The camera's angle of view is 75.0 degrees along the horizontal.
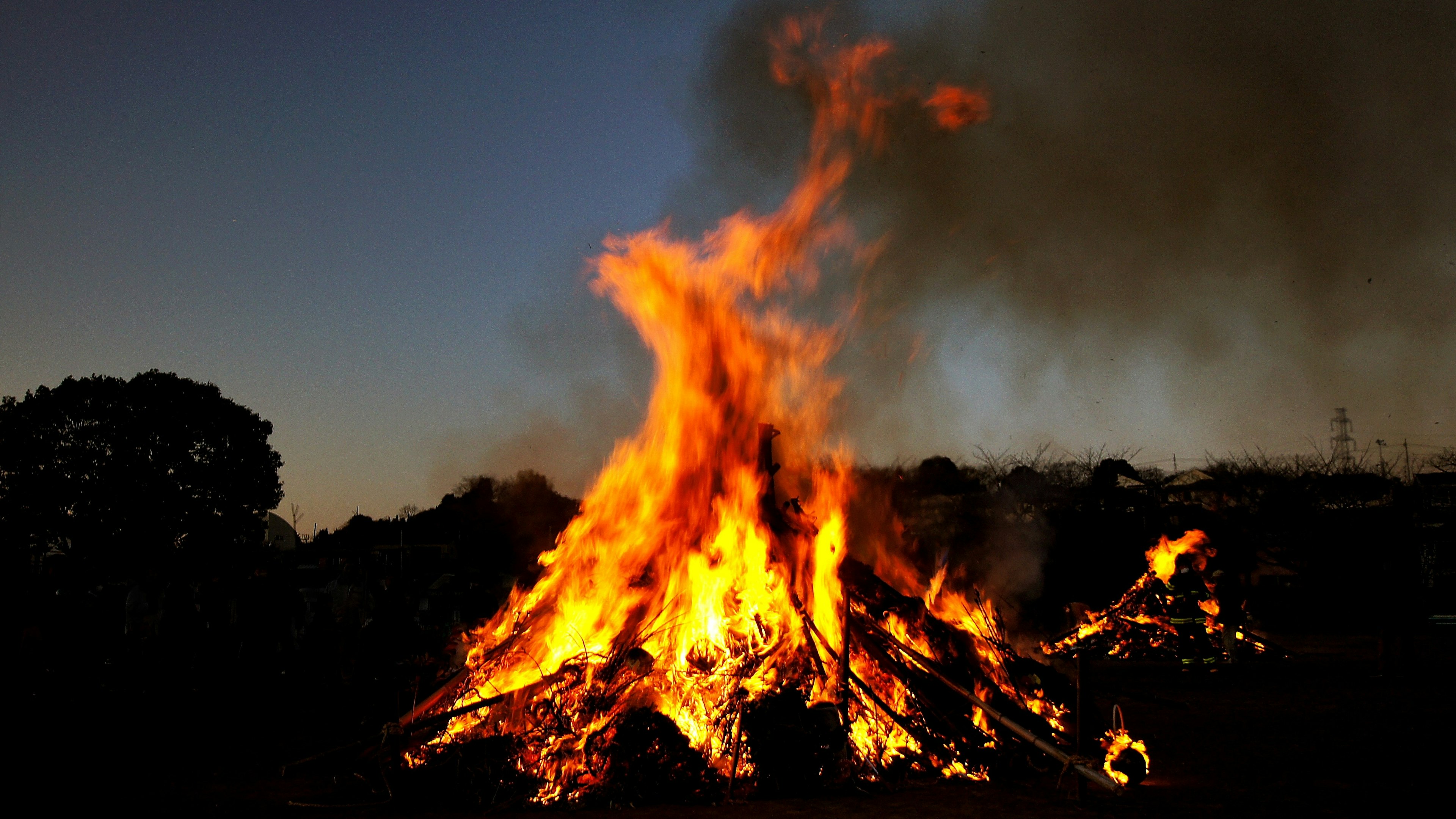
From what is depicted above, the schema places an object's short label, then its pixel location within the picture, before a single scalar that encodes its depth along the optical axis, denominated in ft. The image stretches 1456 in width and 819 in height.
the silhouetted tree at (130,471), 93.40
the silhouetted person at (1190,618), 54.03
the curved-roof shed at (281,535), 125.39
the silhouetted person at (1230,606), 54.70
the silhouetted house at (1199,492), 120.67
